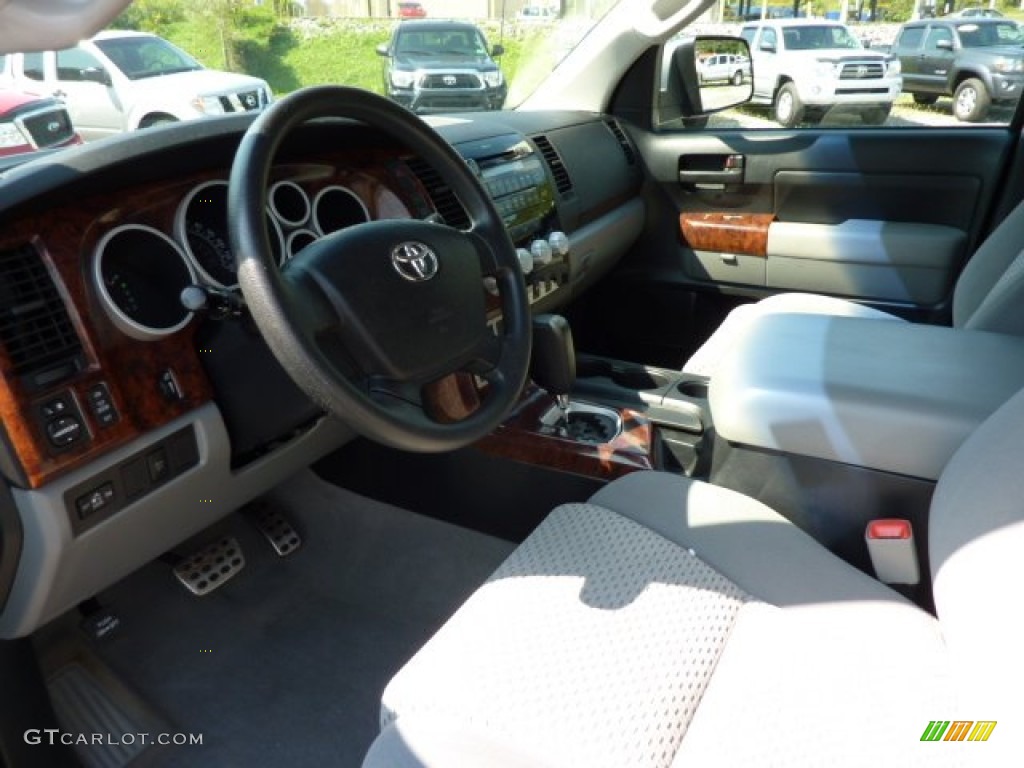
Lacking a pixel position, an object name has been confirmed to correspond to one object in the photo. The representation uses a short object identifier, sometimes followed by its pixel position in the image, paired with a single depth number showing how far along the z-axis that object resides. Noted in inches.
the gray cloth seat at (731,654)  35.0
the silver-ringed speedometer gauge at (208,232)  51.6
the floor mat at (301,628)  66.4
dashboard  44.3
